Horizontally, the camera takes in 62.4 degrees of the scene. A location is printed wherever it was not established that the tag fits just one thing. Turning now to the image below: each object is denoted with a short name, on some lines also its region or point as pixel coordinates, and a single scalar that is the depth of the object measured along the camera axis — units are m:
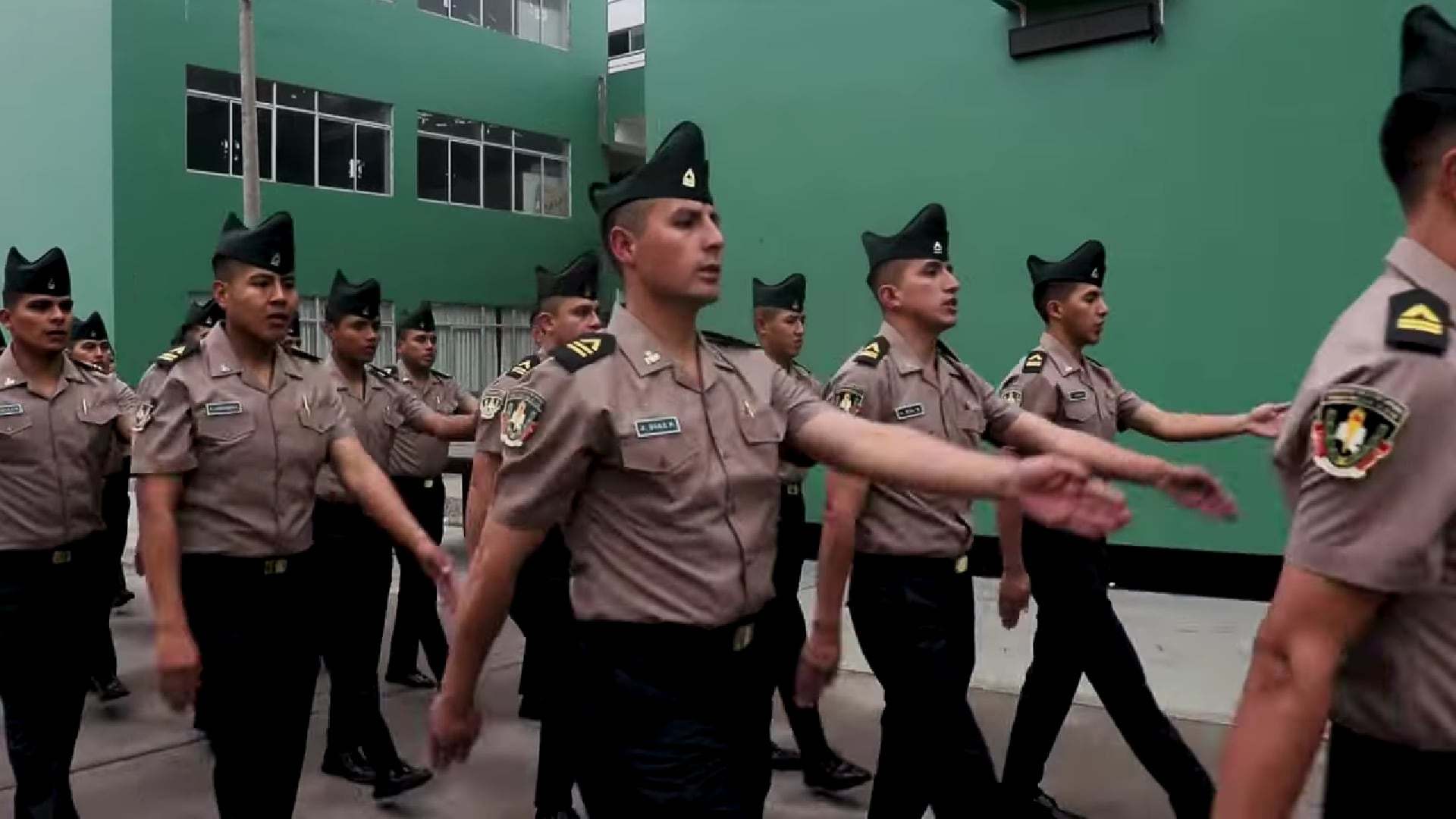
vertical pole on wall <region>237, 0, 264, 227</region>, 15.13
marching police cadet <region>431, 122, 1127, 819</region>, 2.37
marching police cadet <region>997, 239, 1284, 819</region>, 3.97
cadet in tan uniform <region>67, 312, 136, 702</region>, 5.88
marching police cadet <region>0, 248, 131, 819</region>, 4.05
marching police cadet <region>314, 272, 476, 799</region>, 4.93
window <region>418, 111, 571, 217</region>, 21.02
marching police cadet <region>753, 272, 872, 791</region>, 4.87
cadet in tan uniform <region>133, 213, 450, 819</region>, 3.40
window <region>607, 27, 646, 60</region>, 25.66
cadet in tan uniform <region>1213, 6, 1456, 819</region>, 1.54
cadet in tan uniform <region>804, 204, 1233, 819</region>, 3.43
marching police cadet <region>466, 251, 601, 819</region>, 4.32
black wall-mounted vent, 8.44
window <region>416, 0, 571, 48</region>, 21.41
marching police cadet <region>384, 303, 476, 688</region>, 6.62
